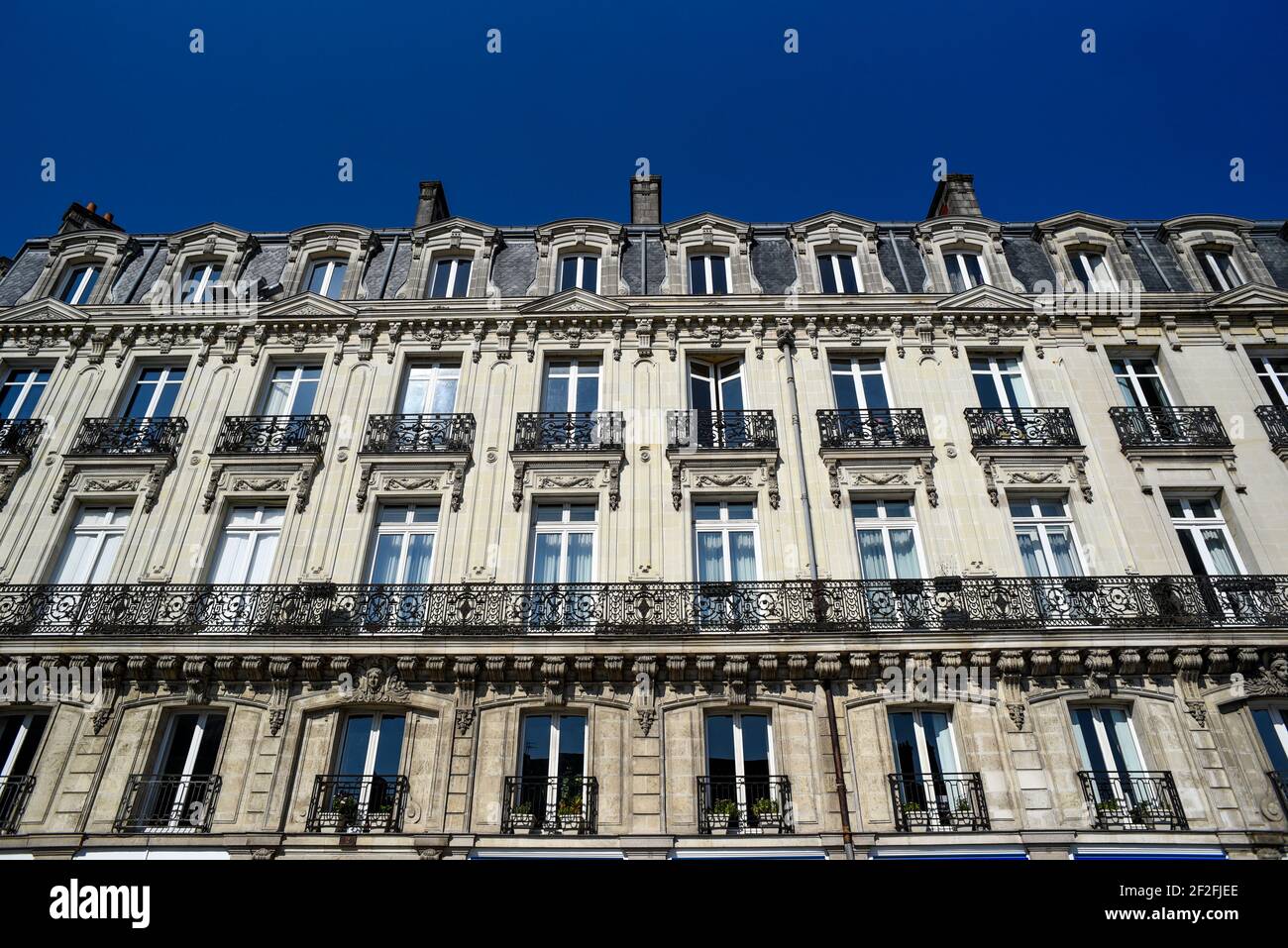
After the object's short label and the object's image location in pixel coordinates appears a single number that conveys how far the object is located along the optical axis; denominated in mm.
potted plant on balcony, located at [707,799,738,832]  9969
